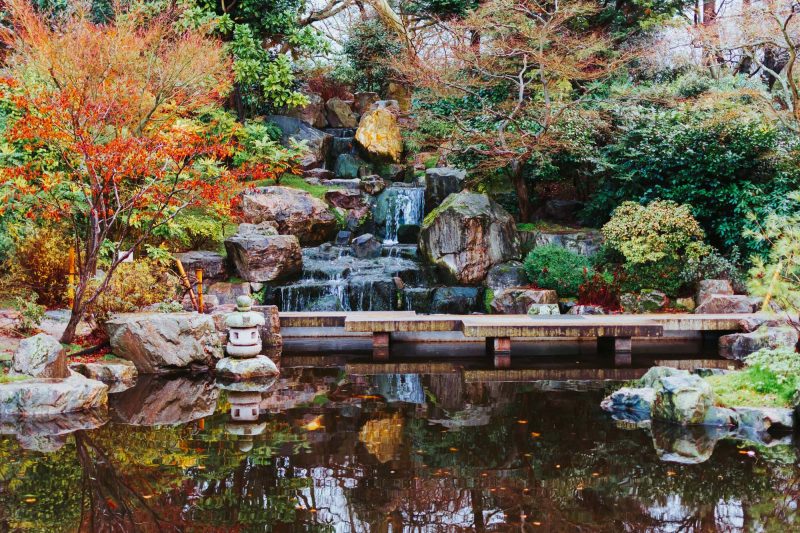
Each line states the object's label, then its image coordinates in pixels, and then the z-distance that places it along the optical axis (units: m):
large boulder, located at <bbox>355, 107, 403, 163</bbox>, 18.58
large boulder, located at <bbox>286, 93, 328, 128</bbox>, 19.77
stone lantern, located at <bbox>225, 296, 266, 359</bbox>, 8.77
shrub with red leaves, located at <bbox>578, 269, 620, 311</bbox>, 12.01
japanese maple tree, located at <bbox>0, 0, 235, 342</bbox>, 8.62
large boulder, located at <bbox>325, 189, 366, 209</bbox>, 15.98
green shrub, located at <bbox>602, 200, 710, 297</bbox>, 11.83
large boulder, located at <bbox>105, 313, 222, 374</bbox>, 8.73
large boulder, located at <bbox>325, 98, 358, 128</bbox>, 20.52
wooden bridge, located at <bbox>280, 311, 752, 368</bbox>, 9.80
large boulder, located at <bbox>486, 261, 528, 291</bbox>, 12.72
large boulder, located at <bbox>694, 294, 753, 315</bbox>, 11.07
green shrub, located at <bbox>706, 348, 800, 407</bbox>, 6.79
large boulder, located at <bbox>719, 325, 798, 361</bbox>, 9.47
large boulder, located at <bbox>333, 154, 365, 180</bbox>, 18.56
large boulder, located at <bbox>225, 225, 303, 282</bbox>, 12.56
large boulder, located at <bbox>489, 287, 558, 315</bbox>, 11.90
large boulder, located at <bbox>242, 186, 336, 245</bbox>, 14.31
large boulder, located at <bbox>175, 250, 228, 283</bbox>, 12.62
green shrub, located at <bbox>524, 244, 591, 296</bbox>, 12.16
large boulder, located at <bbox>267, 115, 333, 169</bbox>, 18.42
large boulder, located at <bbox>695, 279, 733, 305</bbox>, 11.55
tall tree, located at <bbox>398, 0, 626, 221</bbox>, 13.39
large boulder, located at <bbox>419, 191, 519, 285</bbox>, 13.16
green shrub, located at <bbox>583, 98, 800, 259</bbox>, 12.27
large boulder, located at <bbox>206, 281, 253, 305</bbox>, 12.31
